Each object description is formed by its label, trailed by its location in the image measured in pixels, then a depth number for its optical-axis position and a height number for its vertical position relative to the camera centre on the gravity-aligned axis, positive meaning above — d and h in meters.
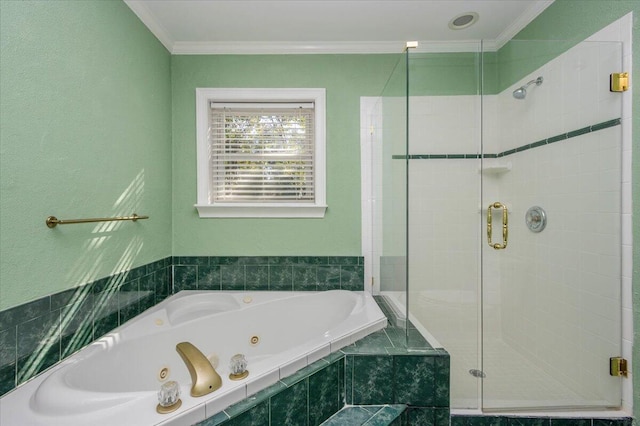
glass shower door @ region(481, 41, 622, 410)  1.41 -0.09
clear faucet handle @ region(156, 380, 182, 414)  0.91 -0.58
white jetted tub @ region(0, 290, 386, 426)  0.93 -0.64
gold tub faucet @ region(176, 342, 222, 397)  0.98 -0.56
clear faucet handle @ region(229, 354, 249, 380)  1.07 -0.58
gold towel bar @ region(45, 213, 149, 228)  1.22 -0.04
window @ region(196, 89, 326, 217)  2.23 +0.46
